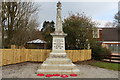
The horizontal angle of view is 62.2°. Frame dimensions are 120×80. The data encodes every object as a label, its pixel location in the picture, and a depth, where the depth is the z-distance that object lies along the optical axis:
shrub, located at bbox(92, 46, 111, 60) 13.38
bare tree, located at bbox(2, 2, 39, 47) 14.22
